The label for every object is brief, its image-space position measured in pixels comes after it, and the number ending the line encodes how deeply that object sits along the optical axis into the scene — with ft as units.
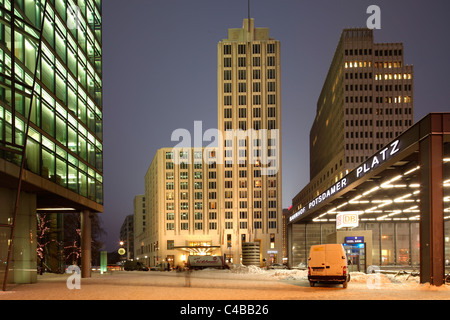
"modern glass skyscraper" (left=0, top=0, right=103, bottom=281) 76.13
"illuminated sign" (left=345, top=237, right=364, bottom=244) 113.70
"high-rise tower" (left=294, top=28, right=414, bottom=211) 396.16
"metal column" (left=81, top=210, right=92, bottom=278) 132.67
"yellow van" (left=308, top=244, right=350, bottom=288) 71.20
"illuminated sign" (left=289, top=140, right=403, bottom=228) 73.41
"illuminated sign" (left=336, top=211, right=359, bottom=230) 117.39
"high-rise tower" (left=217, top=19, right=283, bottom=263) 387.55
